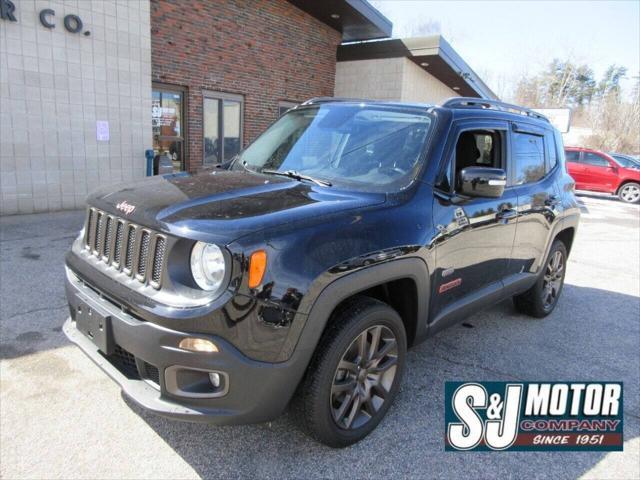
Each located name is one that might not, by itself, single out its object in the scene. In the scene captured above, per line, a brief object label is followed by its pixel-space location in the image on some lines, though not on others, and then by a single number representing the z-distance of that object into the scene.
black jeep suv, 2.10
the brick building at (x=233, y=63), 10.35
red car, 17.36
